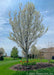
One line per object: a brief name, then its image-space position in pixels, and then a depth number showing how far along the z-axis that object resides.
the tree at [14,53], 13.81
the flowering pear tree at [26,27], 6.02
